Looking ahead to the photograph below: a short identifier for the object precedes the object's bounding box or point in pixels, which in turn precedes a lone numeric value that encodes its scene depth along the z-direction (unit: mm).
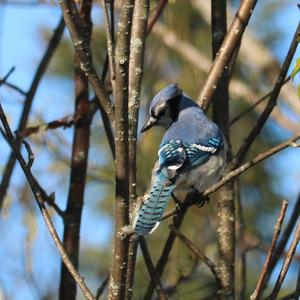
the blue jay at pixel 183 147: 7160
